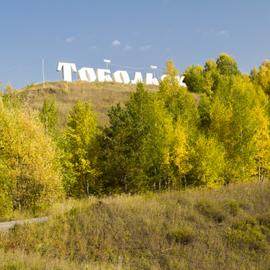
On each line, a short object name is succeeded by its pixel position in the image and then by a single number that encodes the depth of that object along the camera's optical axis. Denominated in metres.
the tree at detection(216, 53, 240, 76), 87.75
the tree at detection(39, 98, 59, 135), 34.19
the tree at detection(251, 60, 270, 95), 57.15
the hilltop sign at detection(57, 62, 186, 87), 69.69
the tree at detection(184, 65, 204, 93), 75.96
